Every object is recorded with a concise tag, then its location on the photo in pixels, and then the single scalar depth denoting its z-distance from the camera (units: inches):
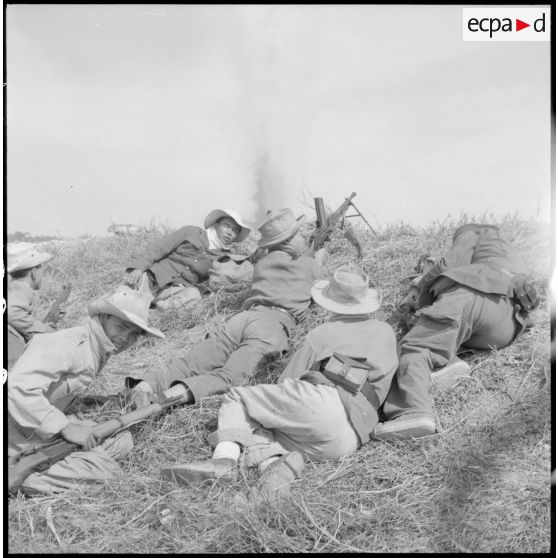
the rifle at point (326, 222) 273.0
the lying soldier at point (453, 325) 146.9
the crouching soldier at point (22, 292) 169.6
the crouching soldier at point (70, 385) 120.0
